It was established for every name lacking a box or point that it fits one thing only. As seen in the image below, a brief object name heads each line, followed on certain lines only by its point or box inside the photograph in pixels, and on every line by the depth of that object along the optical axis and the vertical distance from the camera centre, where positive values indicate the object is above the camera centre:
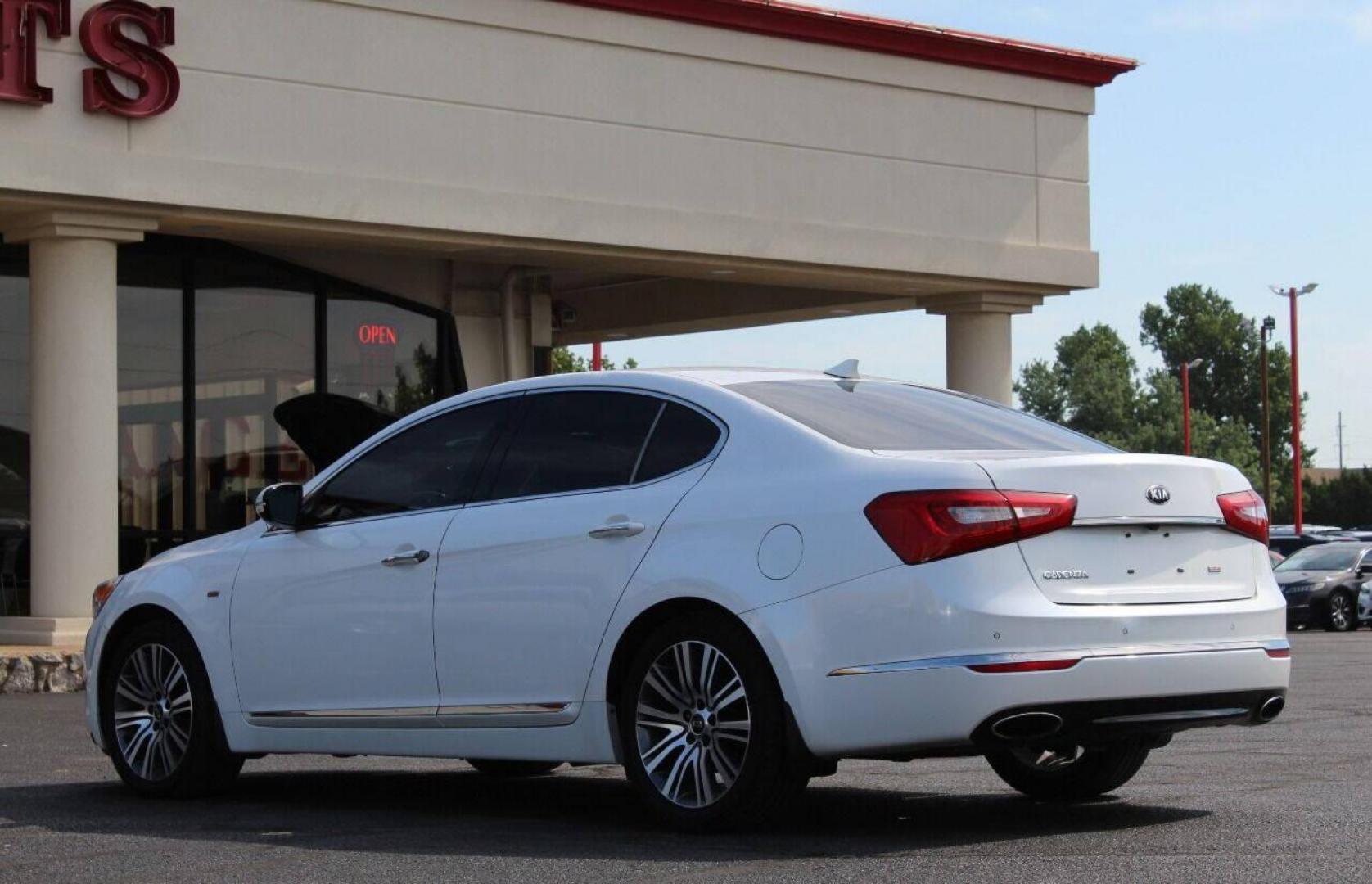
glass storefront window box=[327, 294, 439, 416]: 22.39 +1.21
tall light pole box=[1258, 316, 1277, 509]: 72.38 +2.84
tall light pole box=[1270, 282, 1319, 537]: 60.80 +2.08
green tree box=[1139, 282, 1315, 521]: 147.12 +7.10
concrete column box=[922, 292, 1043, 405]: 23.42 +1.29
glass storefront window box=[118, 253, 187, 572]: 20.39 +0.64
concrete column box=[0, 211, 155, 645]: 17.55 +0.43
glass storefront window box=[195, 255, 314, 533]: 20.97 +0.93
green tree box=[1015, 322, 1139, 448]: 131.62 +4.10
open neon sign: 22.66 +1.40
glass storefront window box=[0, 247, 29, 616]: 19.78 +0.49
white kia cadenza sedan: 6.96 -0.44
